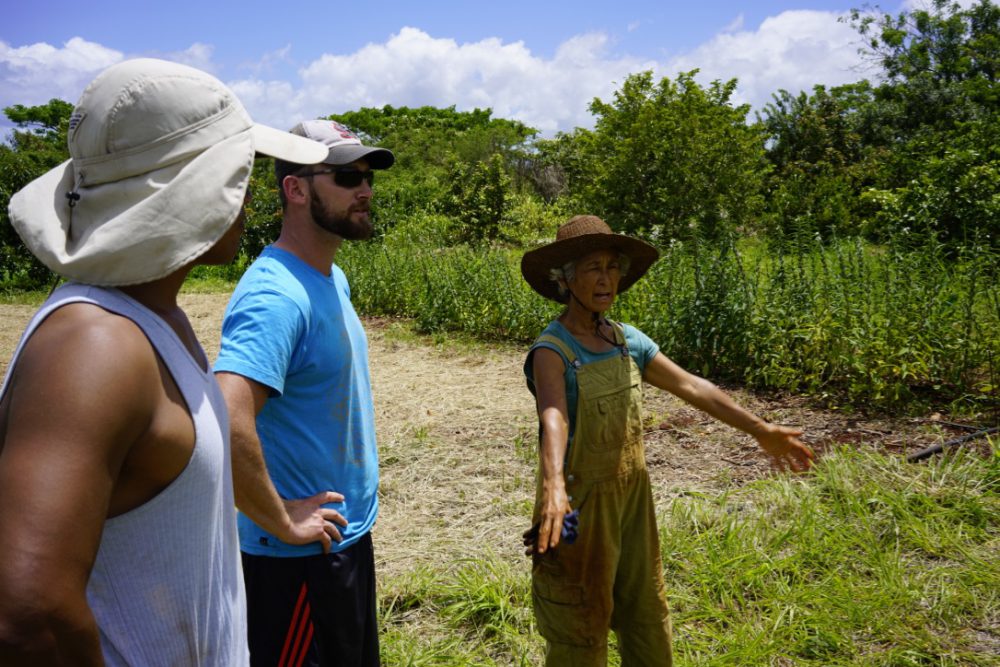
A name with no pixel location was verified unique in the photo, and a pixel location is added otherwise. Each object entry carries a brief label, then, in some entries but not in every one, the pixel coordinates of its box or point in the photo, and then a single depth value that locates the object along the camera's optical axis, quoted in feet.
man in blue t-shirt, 6.28
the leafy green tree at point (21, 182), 53.31
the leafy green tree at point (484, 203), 58.39
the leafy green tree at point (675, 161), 36.81
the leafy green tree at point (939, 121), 24.70
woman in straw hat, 7.84
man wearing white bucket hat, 3.03
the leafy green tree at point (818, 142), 61.16
